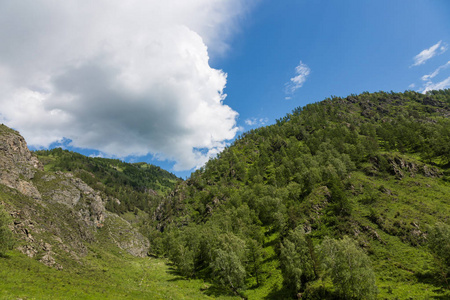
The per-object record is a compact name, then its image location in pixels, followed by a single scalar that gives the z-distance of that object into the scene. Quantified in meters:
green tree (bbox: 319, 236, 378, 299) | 39.09
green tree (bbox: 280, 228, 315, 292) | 50.69
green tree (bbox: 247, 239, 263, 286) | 64.31
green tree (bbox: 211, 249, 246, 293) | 57.50
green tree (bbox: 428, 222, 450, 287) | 44.03
